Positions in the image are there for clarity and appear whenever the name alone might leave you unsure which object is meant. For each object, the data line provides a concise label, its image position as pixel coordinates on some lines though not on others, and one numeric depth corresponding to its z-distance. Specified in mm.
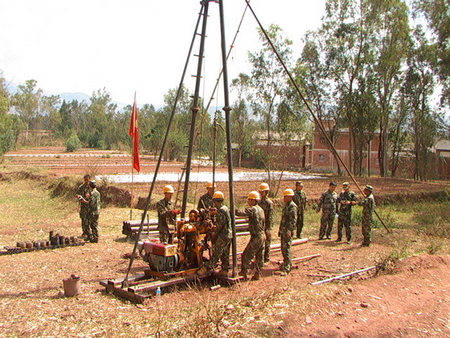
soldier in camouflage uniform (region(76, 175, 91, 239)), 12336
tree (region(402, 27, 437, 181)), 42281
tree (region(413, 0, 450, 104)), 23062
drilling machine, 8141
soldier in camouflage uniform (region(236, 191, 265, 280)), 8891
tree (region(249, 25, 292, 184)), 24438
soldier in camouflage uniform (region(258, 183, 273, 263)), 10281
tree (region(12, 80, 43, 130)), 95000
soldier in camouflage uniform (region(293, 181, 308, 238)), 13391
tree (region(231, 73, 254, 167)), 56906
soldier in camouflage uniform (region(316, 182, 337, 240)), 13484
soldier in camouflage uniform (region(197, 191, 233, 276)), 8531
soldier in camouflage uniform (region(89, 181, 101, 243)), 12180
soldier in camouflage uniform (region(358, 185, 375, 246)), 12523
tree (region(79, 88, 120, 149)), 88250
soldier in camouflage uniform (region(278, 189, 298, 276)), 9625
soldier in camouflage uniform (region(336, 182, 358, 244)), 13086
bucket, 7633
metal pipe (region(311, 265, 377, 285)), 8641
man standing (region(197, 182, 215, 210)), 10500
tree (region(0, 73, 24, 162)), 37897
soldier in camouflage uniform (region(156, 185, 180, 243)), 10234
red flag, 11891
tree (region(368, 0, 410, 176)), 37844
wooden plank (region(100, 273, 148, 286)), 7914
